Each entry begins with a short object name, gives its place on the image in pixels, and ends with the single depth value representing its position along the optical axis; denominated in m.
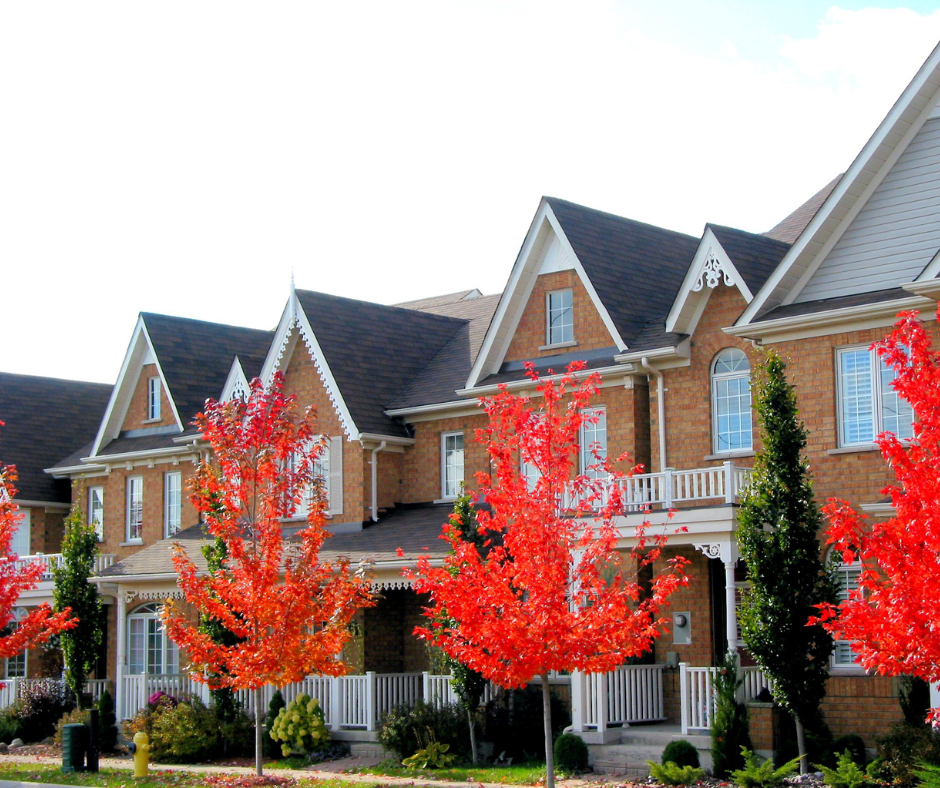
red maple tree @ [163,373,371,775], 21.58
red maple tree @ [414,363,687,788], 17.62
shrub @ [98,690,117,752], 29.80
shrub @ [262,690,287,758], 27.70
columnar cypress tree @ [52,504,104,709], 32.12
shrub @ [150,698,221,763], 27.25
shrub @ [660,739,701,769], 21.30
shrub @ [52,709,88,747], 30.30
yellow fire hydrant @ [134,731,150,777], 24.31
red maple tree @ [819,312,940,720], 15.10
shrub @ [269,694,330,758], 26.91
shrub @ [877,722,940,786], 18.67
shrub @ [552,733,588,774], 22.58
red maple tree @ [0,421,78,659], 27.94
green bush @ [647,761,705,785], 20.47
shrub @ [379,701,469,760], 24.69
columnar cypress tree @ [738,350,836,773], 20.19
